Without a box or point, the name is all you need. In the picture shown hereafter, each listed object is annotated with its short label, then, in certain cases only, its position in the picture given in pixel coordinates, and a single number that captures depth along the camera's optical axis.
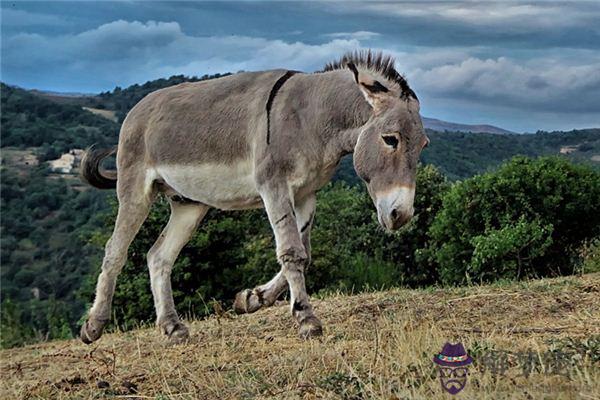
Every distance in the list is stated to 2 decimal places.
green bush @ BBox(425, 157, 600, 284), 16.83
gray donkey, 7.55
